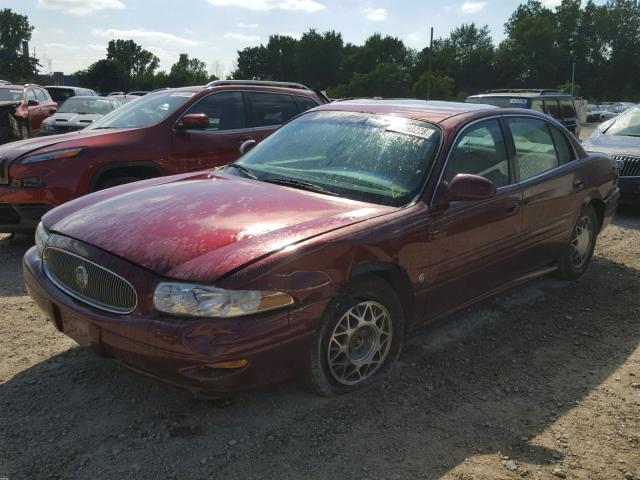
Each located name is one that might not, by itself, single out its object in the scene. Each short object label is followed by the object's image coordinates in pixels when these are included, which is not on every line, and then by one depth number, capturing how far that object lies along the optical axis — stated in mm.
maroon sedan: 2688
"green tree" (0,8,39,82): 78062
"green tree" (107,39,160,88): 96562
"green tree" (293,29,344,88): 109062
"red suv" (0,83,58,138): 11405
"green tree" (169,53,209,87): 82875
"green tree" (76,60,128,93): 68812
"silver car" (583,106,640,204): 8172
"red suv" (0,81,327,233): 5637
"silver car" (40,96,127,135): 11031
